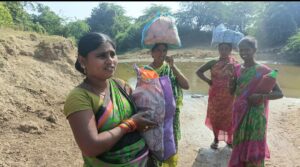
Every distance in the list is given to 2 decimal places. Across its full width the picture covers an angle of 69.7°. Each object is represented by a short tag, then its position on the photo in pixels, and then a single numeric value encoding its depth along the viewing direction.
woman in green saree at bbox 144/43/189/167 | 2.03
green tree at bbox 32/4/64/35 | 16.71
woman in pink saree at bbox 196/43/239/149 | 2.96
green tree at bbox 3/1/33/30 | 8.96
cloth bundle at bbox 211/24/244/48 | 2.81
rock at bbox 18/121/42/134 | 3.07
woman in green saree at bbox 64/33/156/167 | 1.09
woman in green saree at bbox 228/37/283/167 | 2.23
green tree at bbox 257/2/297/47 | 16.19
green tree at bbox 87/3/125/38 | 29.75
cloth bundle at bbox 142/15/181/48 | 1.89
